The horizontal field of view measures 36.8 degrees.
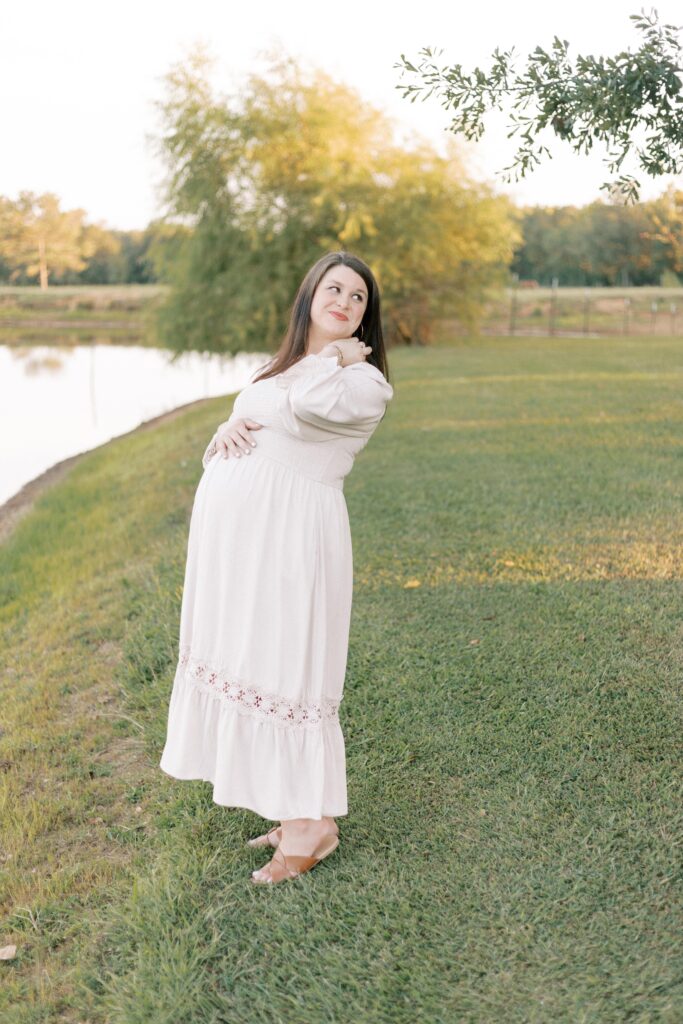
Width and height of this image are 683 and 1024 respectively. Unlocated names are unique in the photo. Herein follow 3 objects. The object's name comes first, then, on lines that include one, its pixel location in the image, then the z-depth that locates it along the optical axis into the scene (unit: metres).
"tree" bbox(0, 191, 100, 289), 73.56
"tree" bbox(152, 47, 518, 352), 29.83
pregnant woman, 2.98
